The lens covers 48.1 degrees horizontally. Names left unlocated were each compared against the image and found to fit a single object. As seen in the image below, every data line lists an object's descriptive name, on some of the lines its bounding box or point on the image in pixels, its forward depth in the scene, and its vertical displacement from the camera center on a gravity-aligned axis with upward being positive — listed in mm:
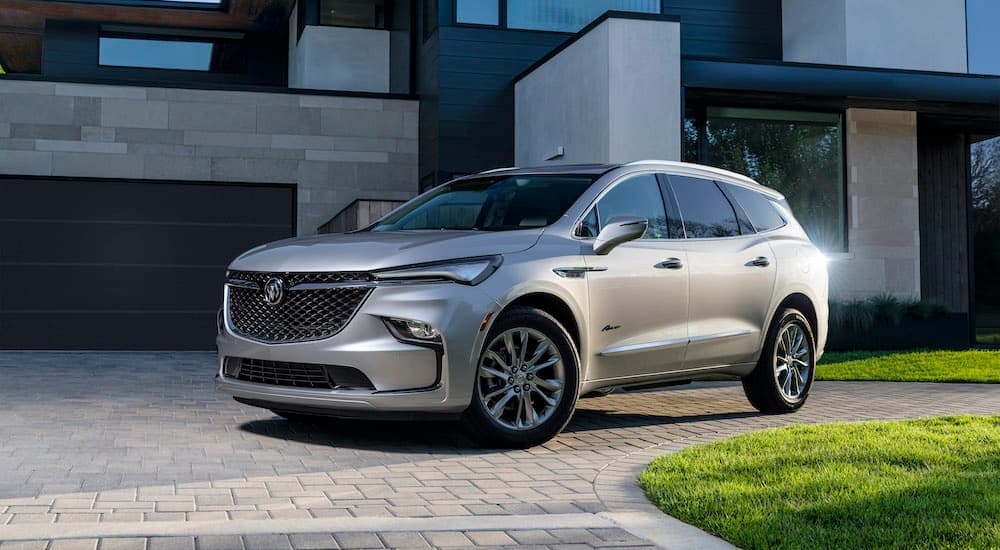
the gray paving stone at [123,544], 4062 -831
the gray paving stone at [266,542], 4125 -838
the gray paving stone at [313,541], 4145 -839
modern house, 16562 +2615
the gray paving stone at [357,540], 4176 -840
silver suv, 6484 +106
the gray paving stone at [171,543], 4078 -833
